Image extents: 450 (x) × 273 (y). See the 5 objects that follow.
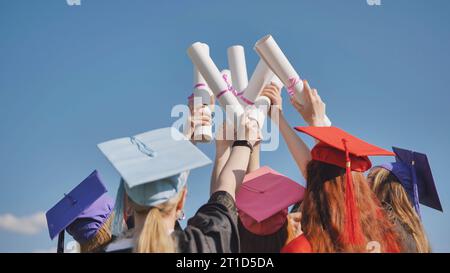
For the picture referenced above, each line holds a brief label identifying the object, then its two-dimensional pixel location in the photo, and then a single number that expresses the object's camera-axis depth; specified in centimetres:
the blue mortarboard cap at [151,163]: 254
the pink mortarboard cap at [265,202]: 316
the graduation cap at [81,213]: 372
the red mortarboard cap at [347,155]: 277
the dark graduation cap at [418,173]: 411
